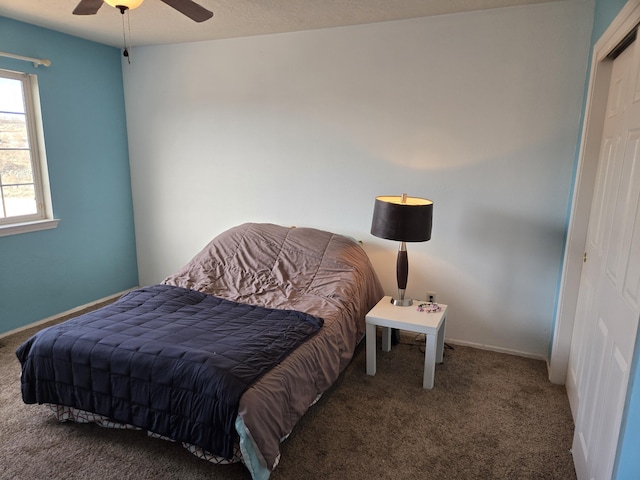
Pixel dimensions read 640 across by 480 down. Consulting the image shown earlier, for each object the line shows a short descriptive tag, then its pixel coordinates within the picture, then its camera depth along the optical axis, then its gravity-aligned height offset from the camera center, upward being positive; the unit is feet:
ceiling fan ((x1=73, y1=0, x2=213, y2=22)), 6.43 +2.60
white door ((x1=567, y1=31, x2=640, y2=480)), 4.59 -1.42
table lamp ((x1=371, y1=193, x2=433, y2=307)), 8.51 -1.06
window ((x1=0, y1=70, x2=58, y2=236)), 10.44 +0.04
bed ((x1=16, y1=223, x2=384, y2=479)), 5.81 -3.04
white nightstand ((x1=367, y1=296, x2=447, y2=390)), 8.24 -3.11
